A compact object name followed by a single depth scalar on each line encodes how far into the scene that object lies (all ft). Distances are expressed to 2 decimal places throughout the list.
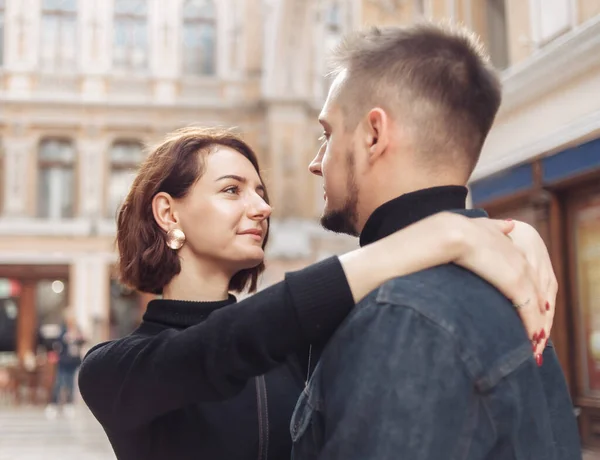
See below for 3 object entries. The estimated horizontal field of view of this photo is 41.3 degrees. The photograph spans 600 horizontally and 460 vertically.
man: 3.48
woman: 4.02
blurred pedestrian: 40.63
